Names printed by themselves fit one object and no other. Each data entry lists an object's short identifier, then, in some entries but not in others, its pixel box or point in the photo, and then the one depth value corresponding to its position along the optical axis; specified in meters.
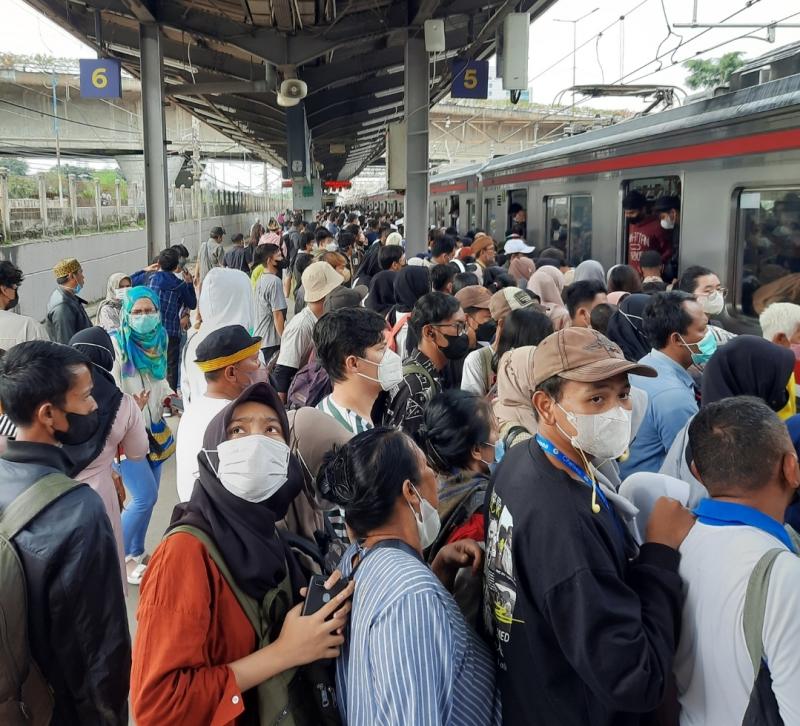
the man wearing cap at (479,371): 3.97
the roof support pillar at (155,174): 10.51
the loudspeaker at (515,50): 8.73
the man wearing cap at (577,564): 1.60
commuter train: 5.38
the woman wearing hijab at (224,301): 4.34
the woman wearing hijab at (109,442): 2.95
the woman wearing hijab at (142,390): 4.25
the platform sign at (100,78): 10.20
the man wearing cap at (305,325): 4.73
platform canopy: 9.55
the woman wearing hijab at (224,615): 1.69
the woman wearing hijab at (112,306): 6.46
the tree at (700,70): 32.37
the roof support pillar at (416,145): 10.15
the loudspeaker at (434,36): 9.10
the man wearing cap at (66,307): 5.77
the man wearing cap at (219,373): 2.97
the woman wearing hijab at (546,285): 6.39
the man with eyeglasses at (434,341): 3.66
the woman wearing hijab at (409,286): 5.59
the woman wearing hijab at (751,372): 2.82
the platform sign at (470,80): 10.32
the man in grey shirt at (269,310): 6.99
